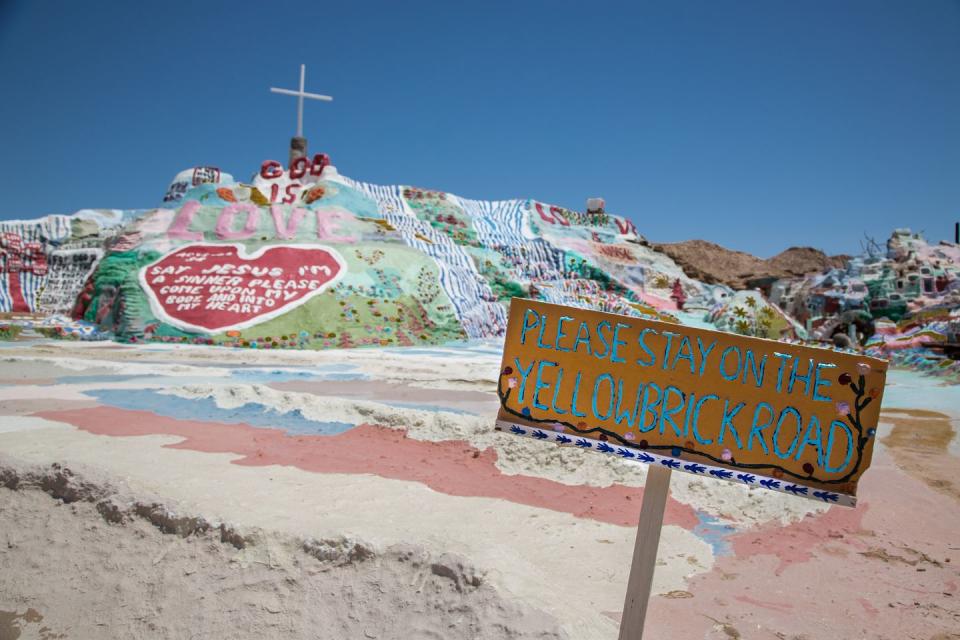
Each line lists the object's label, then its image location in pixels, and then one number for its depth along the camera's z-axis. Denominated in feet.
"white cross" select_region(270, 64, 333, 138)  88.58
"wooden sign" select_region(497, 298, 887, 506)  8.11
